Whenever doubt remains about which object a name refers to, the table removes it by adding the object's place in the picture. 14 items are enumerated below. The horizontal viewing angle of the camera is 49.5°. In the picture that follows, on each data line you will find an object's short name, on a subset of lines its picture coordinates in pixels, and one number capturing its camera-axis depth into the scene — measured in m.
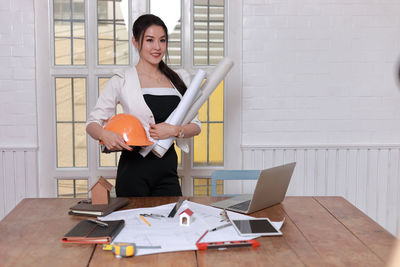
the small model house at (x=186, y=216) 1.78
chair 2.68
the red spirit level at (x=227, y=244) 1.54
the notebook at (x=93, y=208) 1.92
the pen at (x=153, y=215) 1.90
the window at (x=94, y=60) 3.75
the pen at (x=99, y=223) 1.73
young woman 2.59
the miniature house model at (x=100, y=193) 2.05
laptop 1.98
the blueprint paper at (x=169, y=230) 1.59
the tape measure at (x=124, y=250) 1.46
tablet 1.69
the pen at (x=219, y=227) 1.73
